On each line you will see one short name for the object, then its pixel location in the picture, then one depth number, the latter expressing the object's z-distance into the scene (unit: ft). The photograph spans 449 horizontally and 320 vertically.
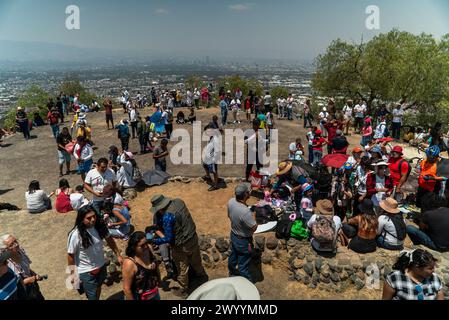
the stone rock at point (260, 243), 22.52
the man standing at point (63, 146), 35.55
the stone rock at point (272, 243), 22.45
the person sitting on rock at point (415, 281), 11.41
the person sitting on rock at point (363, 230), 19.88
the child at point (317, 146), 34.27
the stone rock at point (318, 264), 20.29
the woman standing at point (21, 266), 13.96
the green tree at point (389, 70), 75.00
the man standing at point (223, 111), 56.37
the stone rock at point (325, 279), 20.04
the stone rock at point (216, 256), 22.66
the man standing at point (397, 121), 48.38
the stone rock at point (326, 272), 20.06
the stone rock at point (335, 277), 19.84
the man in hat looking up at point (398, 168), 24.36
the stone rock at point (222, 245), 22.77
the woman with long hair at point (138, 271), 12.37
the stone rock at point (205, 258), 22.65
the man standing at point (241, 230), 17.00
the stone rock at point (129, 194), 30.57
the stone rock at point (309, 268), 20.49
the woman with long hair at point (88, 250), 14.39
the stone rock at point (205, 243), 23.00
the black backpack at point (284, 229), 22.67
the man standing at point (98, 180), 23.93
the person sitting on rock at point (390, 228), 20.10
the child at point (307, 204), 22.83
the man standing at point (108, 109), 57.72
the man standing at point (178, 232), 16.72
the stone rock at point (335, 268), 19.93
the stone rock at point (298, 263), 20.98
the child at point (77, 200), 24.93
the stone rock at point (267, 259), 22.19
